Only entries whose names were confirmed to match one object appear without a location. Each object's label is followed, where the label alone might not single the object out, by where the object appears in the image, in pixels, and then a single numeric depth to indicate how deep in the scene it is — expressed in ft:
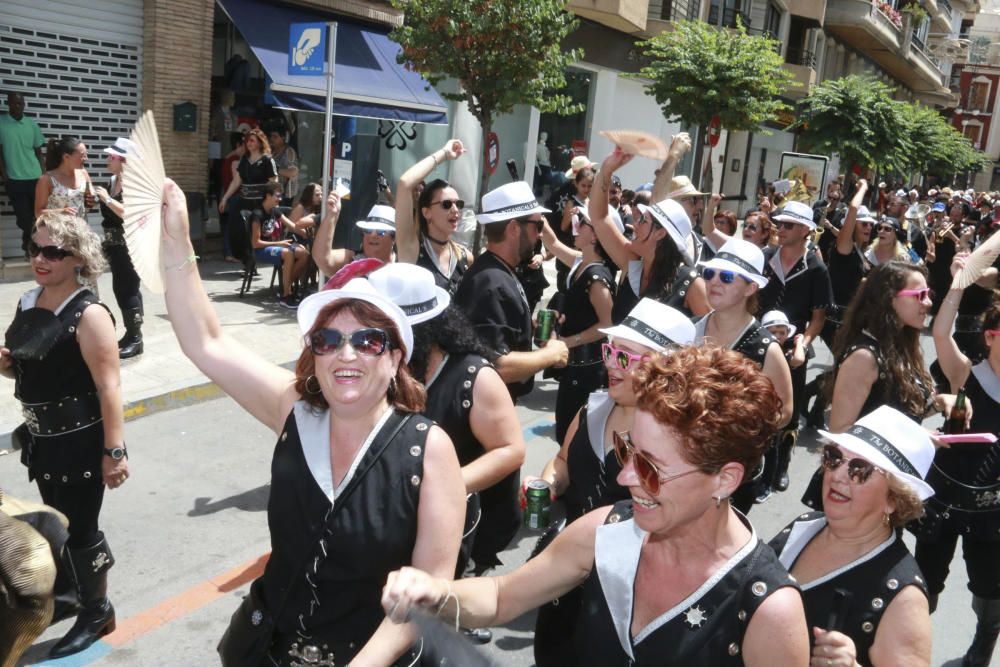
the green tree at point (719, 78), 53.16
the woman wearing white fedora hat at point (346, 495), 7.89
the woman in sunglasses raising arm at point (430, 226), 17.76
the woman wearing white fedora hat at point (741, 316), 14.84
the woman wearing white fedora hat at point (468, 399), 10.91
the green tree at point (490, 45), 33.19
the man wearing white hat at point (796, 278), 24.64
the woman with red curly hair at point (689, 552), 6.80
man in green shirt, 35.19
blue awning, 43.37
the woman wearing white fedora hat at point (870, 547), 8.42
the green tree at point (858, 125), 77.05
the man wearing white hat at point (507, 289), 13.78
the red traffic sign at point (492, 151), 38.06
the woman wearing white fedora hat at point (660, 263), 17.71
